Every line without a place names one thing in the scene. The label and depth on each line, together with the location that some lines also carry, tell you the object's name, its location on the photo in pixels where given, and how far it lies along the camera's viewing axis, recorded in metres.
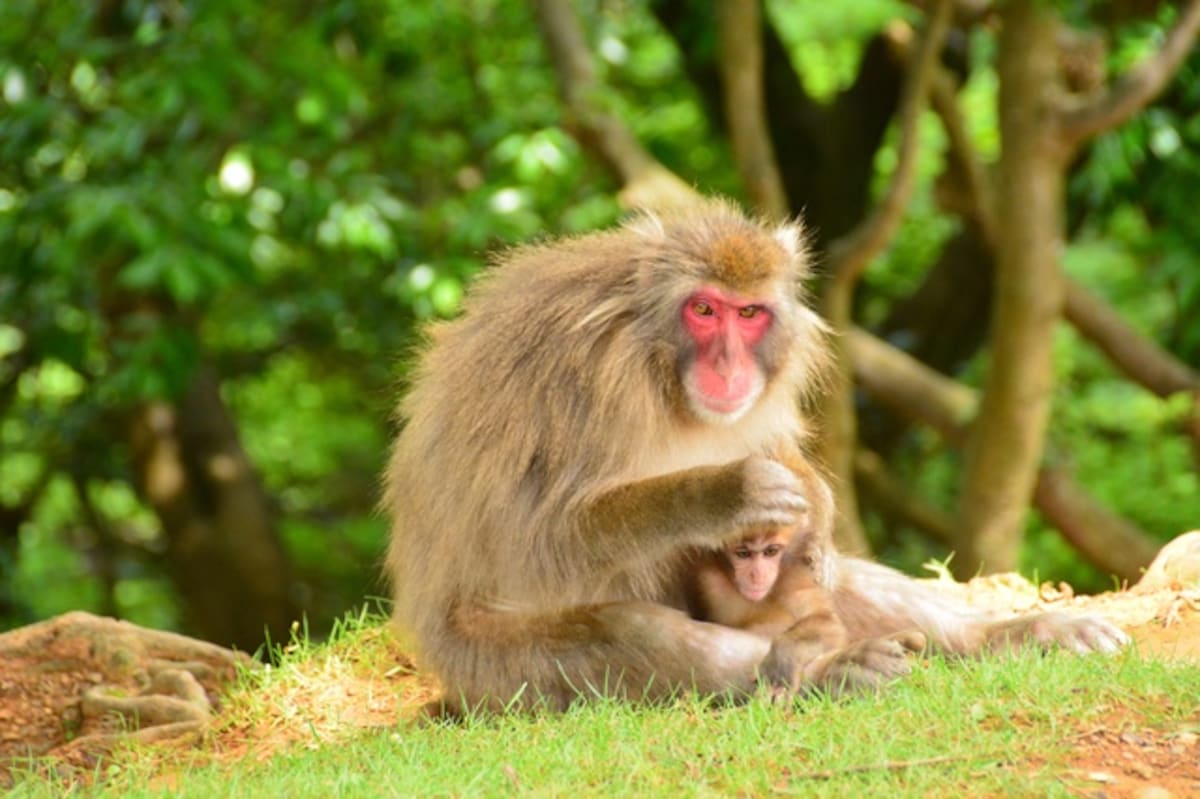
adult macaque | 11.27
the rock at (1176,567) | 13.80
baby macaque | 11.62
